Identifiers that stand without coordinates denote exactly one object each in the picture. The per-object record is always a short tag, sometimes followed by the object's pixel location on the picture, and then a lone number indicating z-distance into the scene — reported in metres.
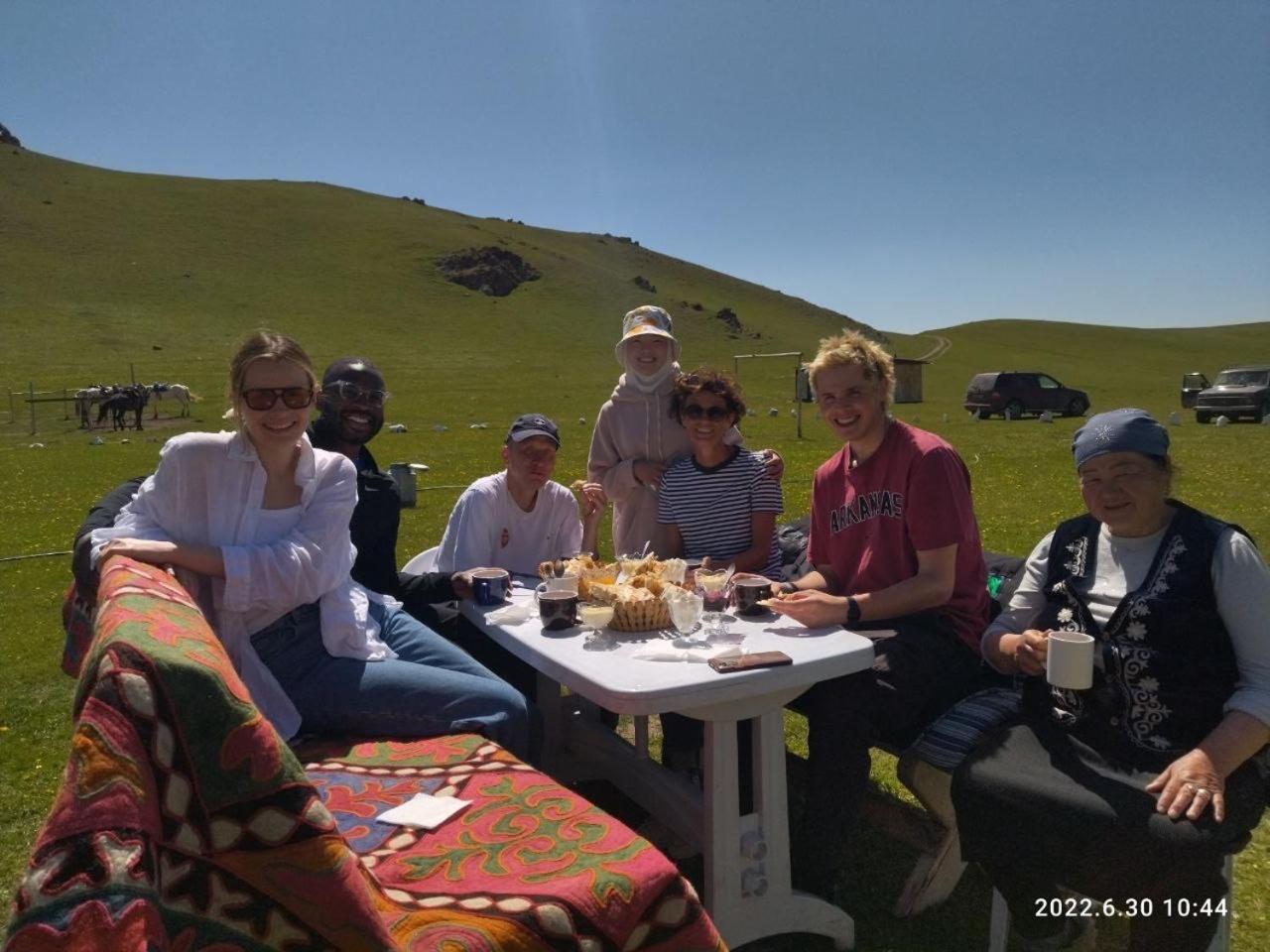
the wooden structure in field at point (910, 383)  44.61
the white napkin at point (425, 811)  2.25
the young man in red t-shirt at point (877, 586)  2.90
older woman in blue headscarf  2.26
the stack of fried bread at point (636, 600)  2.96
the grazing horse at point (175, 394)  29.61
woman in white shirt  2.84
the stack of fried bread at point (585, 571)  3.28
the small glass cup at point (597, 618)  2.96
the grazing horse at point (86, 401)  26.25
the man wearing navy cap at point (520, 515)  3.98
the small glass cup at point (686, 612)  2.86
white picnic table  2.44
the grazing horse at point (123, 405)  26.05
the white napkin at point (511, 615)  3.18
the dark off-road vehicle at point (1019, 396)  30.48
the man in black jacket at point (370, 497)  3.70
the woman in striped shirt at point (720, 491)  4.11
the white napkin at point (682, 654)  2.62
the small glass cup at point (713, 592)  3.20
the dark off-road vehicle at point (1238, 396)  25.69
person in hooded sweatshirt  4.49
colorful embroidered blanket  1.24
